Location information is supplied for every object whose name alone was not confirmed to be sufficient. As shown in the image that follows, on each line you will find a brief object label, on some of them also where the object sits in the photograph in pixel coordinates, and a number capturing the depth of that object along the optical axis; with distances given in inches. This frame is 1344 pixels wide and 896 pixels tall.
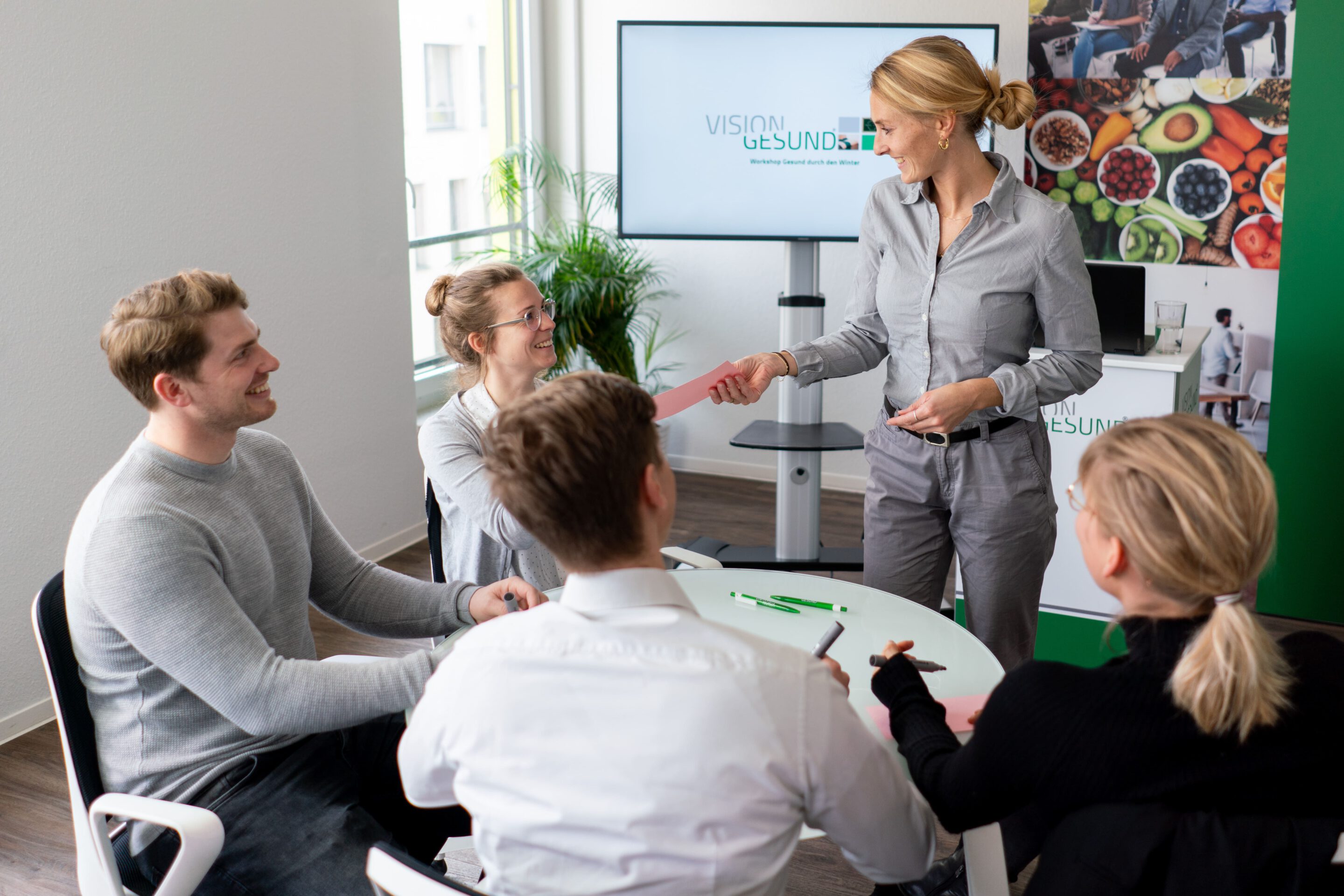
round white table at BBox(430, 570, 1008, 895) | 65.0
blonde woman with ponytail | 45.6
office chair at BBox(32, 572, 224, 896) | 57.9
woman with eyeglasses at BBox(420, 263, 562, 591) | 86.7
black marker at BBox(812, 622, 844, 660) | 64.7
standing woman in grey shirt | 85.9
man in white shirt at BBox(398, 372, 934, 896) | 42.0
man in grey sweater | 61.4
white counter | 123.1
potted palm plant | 190.4
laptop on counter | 123.3
